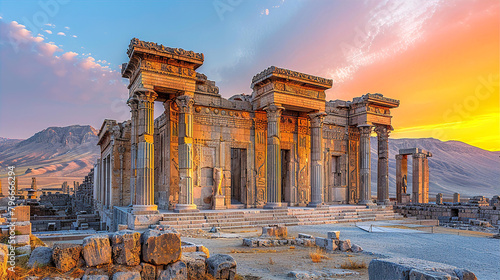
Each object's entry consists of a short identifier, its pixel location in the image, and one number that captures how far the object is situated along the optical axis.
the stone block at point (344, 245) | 9.87
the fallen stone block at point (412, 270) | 4.62
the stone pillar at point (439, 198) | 30.03
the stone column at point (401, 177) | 27.50
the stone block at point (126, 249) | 5.84
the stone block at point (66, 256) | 5.52
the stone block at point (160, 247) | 5.91
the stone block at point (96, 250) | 5.63
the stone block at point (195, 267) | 6.35
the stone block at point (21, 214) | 10.03
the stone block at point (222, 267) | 6.34
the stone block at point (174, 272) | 5.88
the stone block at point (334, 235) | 10.33
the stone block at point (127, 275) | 5.51
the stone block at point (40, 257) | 5.54
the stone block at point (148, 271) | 5.84
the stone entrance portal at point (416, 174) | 27.67
